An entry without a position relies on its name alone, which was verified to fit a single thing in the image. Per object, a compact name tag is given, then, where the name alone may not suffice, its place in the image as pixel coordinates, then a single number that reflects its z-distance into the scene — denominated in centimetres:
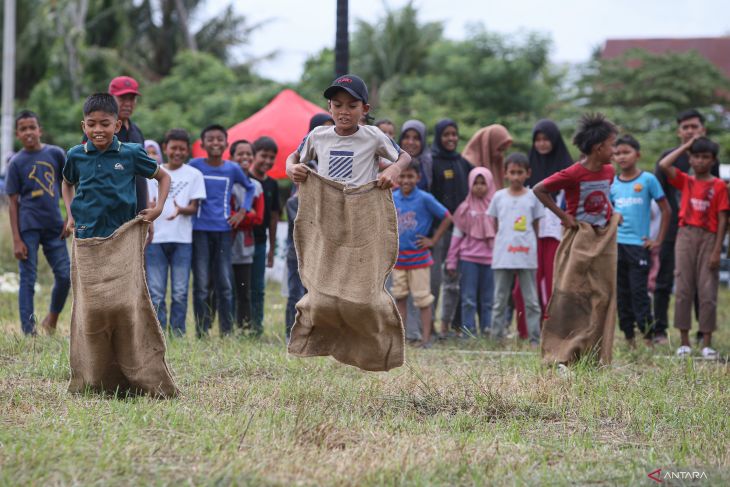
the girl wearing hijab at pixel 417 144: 1877
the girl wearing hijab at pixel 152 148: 1767
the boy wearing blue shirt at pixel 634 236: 1753
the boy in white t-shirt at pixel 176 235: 1635
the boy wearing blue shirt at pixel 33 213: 1634
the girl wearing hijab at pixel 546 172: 1813
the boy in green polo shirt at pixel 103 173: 1099
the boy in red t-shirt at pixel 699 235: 1660
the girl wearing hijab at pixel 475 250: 1849
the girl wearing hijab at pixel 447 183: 1911
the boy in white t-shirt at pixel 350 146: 1126
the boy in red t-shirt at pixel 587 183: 1402
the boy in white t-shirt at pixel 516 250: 1765
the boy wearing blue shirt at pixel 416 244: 1716
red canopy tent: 2503
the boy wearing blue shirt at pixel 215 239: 1682
